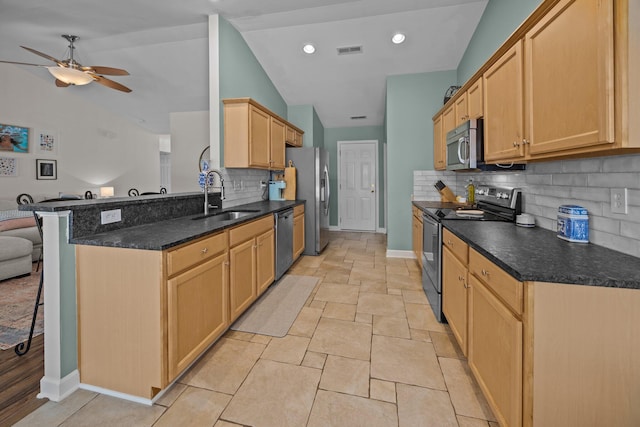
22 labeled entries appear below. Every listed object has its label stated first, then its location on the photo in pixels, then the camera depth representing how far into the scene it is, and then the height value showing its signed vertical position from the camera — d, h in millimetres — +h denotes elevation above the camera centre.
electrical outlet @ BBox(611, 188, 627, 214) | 1337 +14
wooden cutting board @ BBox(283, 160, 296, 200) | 4535 +339
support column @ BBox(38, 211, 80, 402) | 1528 -558
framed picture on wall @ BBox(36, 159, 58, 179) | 5230 +680
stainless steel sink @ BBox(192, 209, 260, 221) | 2635 -105
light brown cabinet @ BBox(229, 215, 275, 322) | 2283 -533
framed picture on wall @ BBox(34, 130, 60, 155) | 5252 +1200
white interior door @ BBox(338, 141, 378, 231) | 6793 +481
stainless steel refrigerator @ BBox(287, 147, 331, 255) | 4590 +244
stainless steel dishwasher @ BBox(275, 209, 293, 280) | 3385 -472
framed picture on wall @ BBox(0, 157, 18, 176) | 4711 +655
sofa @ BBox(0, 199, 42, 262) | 4078 -316
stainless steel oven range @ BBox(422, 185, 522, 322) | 2336 -122
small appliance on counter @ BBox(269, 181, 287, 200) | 4500 +241
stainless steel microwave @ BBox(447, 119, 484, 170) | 2418 +517
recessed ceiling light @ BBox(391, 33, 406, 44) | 3831 +2270
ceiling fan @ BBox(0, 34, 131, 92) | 3648 +1773
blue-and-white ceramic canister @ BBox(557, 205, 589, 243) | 1522 -113
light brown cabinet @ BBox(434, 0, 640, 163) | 1053 +565
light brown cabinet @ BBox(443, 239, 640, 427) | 989 -553
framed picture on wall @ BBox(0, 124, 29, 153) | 4750 +1146
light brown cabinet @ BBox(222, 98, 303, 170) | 3299 +849
